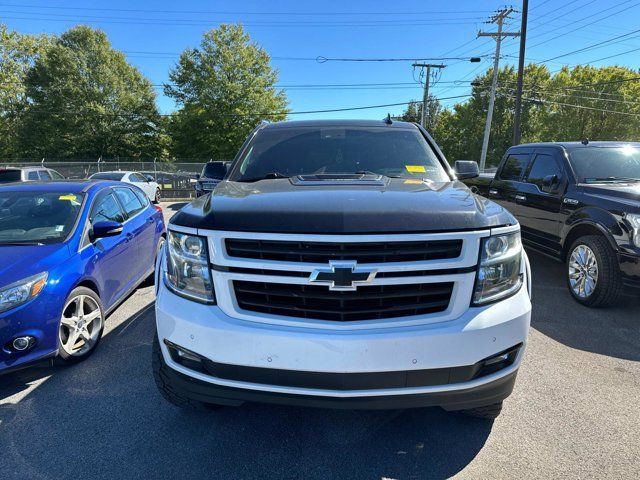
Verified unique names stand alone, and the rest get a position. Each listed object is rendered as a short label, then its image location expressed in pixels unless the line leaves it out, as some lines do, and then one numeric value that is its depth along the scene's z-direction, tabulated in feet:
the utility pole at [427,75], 136.98
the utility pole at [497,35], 97.96
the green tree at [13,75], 112.16
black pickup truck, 14.70
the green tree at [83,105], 132.57
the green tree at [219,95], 127.95
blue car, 9.77
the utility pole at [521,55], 65.98
